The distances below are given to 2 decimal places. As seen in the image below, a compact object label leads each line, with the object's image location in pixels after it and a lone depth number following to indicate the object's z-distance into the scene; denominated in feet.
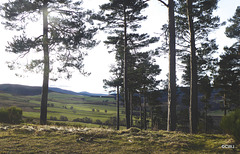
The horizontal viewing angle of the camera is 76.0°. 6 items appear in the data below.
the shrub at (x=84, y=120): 196.21
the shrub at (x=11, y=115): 33.47
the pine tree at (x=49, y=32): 38.11
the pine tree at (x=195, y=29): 30.01
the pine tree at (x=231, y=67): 65.33
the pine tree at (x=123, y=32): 51.65
